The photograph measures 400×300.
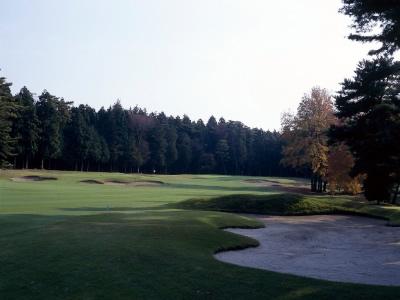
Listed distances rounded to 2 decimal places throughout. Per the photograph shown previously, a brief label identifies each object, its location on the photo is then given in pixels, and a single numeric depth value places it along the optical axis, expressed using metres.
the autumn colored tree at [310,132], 60.22
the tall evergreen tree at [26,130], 92.44
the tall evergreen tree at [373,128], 35.66
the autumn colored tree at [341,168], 52.62
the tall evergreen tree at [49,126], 95.81
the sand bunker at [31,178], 68.32
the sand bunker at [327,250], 13.87
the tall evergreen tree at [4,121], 76.19
